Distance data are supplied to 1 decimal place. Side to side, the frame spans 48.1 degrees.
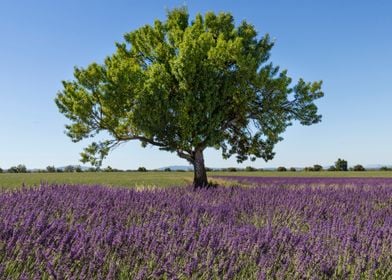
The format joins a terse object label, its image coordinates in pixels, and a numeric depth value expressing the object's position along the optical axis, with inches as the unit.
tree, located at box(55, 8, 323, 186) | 722.2
